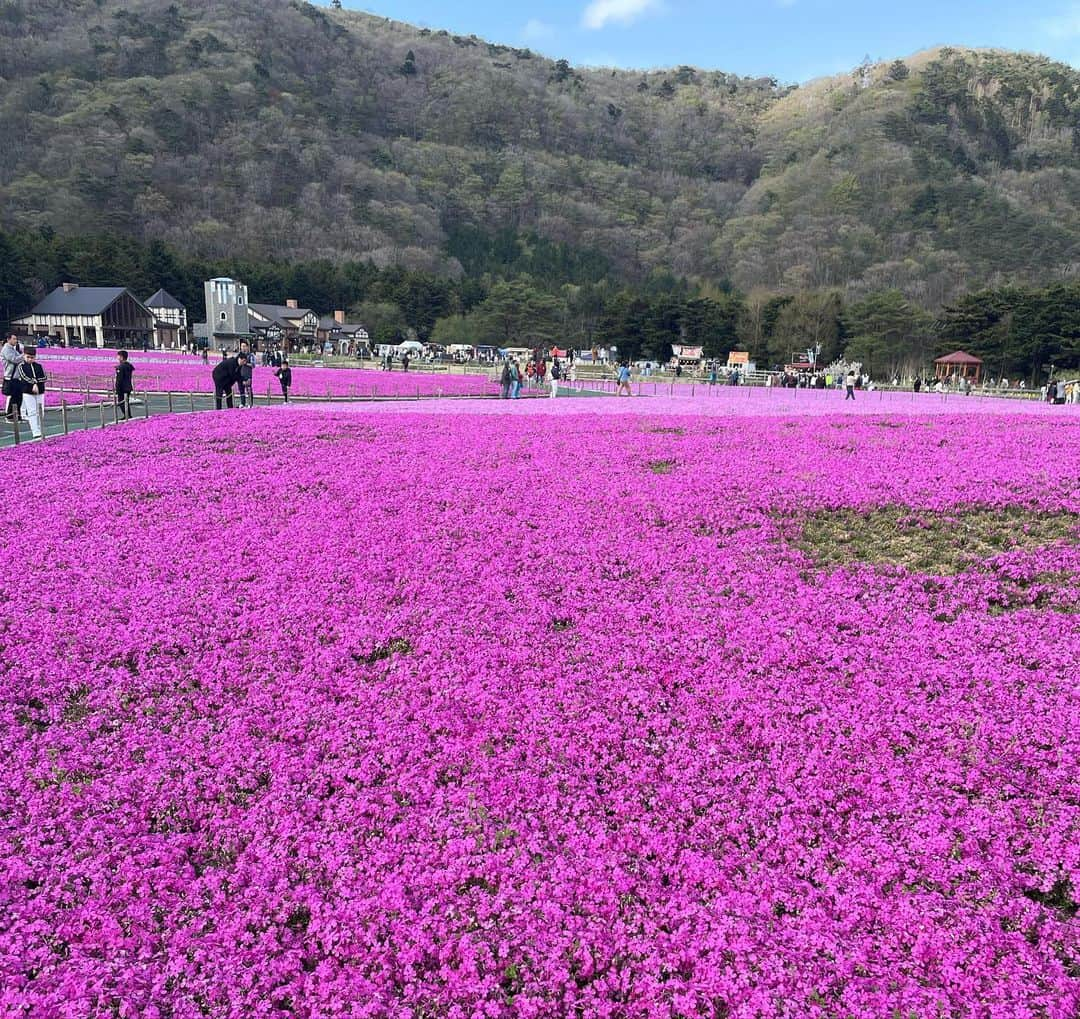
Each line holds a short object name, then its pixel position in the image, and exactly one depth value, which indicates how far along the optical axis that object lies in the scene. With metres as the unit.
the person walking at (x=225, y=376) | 22.09
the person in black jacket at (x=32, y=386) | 14.68
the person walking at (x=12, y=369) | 14.66
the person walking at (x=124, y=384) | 18.98
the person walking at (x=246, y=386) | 23.64
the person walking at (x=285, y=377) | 26.98
